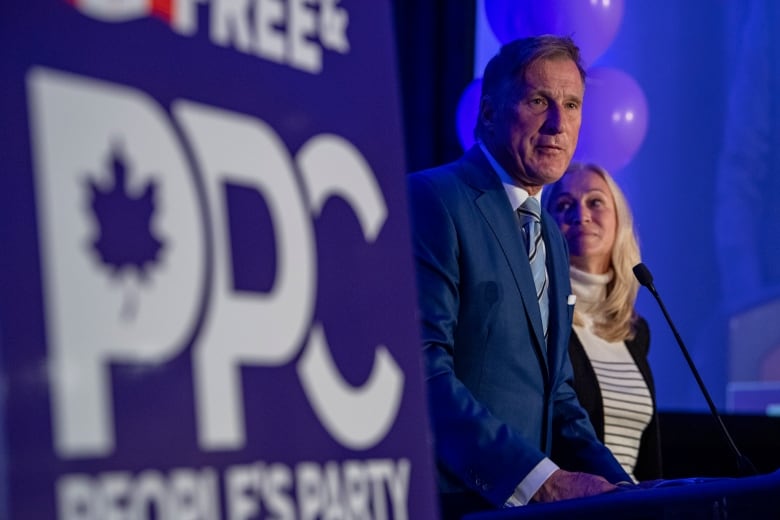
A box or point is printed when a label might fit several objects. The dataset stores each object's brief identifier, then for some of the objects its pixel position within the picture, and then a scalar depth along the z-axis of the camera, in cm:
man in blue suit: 199
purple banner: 79
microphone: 211
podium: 154
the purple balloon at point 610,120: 351
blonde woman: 319
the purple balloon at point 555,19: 332
